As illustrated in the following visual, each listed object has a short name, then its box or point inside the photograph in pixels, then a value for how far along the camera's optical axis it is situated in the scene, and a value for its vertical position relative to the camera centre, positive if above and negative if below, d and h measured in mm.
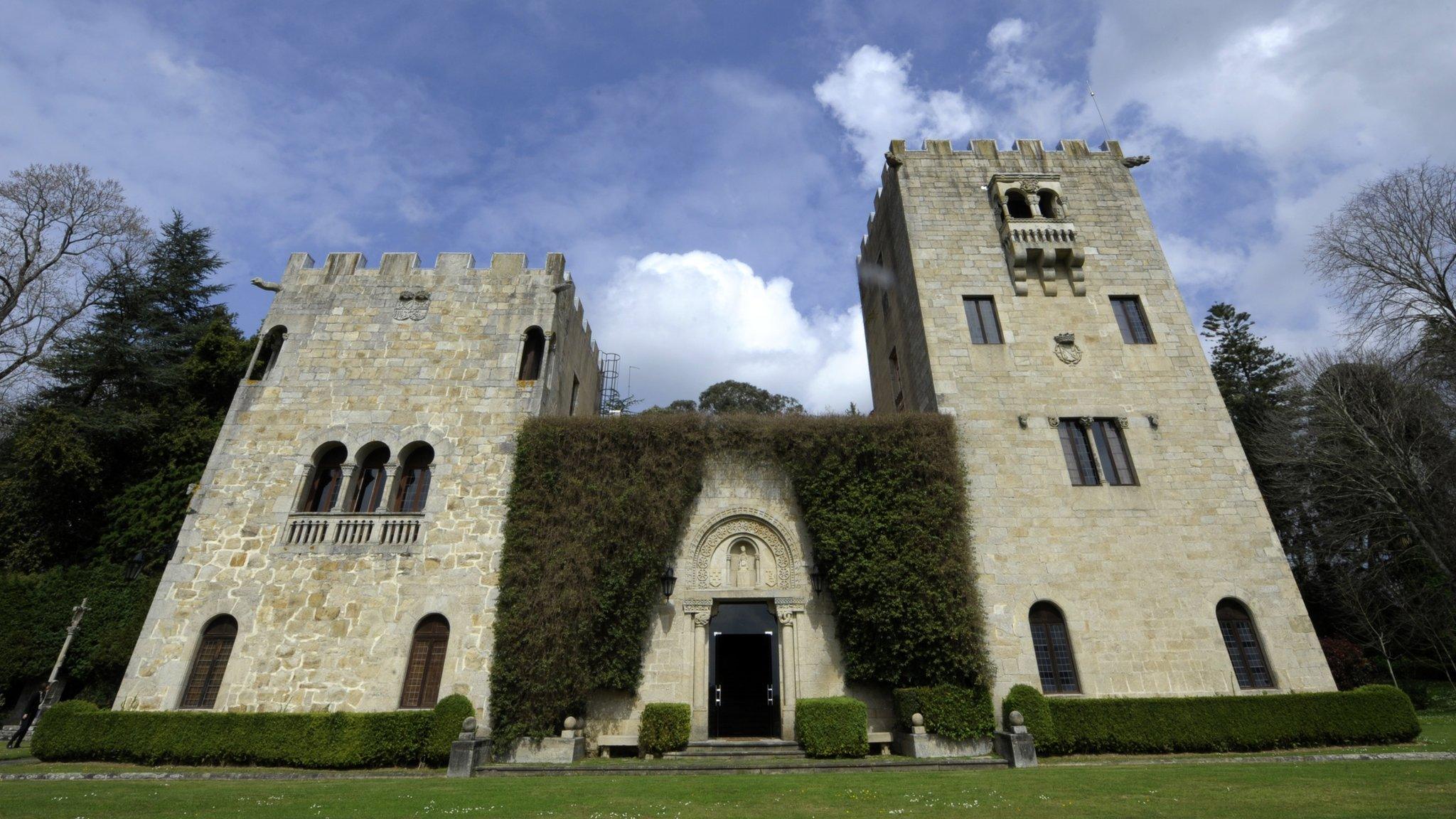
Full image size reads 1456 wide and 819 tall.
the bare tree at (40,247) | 20922 +14772
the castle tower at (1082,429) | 13836 +6832
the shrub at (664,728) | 13047 +25
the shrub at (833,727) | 12508 +47
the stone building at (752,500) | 13734 +4988
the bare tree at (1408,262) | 17828 +12320
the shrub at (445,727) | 12477 +54
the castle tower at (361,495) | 13586 +5141
